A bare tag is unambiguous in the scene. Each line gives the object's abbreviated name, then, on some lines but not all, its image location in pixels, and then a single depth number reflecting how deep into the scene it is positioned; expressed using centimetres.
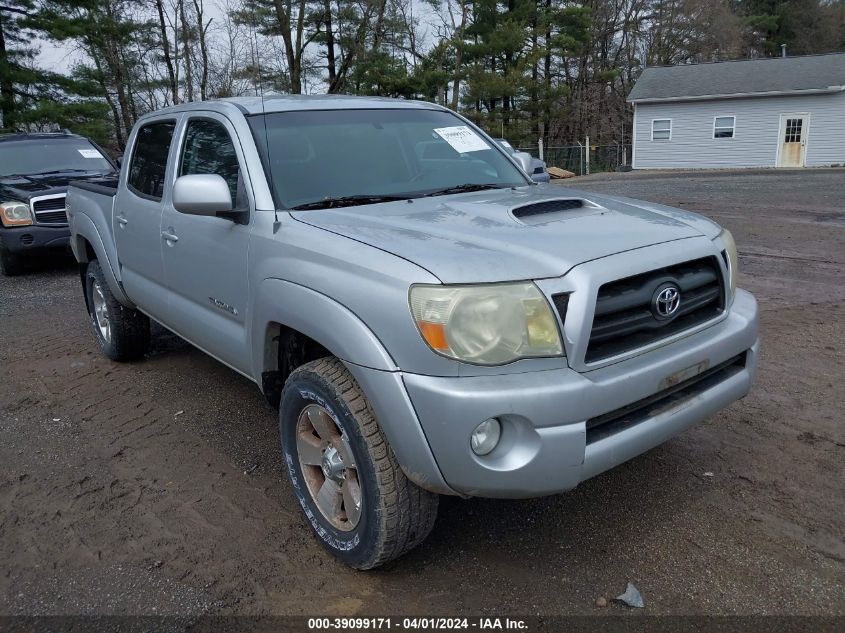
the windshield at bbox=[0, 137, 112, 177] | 983
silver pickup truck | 233
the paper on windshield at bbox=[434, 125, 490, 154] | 404
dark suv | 884
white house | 2792
